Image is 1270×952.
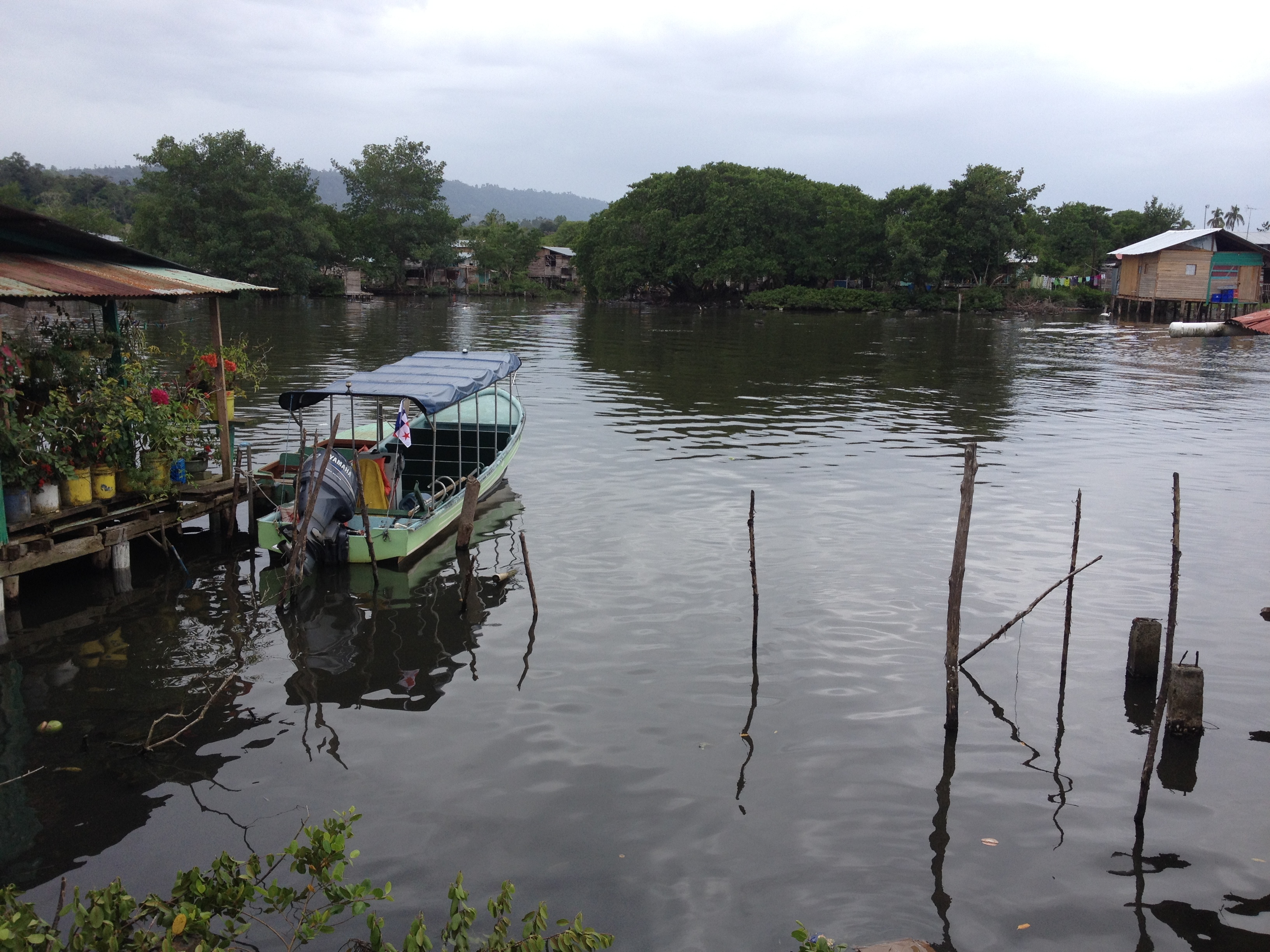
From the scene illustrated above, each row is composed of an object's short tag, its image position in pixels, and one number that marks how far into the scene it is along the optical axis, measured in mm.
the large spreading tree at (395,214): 93812
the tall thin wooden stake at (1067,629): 9633
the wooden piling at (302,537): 11742
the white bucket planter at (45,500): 11219
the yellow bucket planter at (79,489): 11648
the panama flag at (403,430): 13375
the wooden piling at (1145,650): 10336
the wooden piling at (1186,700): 9180
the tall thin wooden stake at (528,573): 11453
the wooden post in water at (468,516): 13195
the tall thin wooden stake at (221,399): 13906
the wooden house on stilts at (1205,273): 63188
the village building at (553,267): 110375
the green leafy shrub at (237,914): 4586
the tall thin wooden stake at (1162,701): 7391
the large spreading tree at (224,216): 72375
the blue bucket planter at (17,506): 10914
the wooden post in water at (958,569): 8602
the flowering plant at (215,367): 14758
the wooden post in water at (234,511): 14031
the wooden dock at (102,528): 10875
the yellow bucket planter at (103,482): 11953
